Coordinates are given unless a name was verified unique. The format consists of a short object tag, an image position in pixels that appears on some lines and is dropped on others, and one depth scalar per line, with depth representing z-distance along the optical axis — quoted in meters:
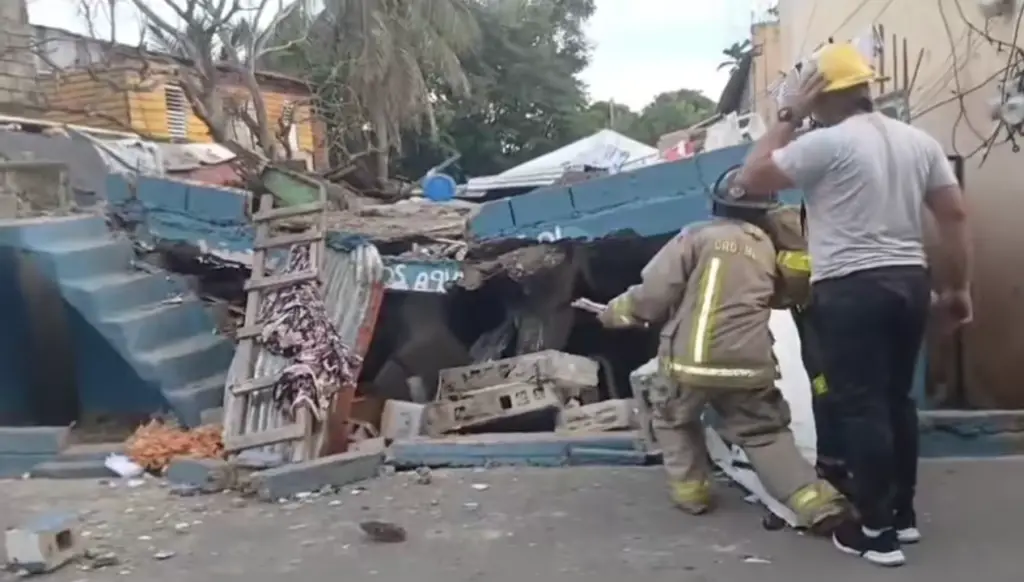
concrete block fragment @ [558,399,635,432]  6.11
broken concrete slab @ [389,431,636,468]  5.66
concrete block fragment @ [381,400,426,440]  6.45
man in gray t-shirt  3.87
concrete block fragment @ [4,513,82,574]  4.21
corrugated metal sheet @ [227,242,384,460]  6.14
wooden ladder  5.59
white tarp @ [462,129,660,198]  10.77
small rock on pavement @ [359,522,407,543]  4.48
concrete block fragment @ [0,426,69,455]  6.13
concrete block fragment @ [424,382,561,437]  6.51
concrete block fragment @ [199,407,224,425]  6.53
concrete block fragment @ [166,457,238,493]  5.41
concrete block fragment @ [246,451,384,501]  5.15
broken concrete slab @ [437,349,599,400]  6.73
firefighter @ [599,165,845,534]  4.41
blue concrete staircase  6.95
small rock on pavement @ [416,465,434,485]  5.37
